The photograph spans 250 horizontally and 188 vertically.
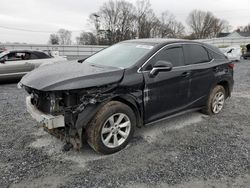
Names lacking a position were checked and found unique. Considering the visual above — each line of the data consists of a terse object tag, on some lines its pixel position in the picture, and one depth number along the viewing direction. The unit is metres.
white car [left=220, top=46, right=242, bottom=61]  19.14
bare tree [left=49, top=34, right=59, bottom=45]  52.86
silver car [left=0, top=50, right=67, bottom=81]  8.82
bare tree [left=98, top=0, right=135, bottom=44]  48.28
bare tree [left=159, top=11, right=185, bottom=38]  54.03
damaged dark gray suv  3.19
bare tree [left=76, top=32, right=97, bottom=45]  46.55
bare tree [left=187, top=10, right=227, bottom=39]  70.94
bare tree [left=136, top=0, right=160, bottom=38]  48.19
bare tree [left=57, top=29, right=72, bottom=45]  60.47
